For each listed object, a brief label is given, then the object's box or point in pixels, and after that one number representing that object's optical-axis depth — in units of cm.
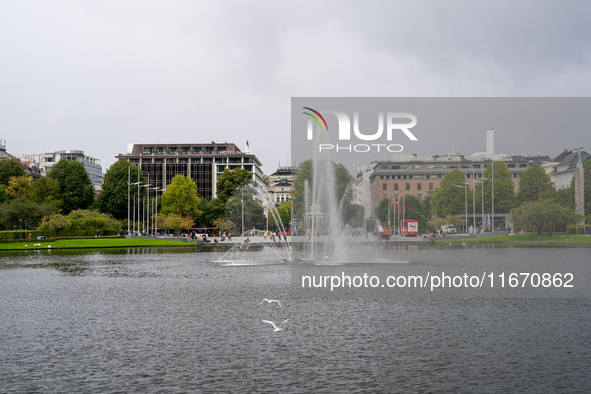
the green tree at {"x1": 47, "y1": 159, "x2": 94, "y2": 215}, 11644
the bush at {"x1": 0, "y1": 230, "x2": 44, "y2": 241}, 8538
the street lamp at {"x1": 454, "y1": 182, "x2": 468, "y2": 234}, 12398
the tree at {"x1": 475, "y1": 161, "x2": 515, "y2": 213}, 12500
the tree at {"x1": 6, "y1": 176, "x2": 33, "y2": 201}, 10469
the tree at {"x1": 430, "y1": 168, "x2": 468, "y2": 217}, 13288
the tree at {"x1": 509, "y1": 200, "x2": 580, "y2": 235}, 9494
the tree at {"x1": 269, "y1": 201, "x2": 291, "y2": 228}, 15362
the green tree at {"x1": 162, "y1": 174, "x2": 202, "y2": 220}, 12650
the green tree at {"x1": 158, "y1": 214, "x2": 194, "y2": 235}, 11875
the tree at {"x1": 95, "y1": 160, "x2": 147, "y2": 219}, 11994
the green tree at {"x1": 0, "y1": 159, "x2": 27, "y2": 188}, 11219
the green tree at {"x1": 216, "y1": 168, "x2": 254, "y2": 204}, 12756
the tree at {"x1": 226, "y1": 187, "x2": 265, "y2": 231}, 12144
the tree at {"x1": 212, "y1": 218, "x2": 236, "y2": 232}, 12025
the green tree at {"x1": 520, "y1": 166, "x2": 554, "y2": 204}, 11925
